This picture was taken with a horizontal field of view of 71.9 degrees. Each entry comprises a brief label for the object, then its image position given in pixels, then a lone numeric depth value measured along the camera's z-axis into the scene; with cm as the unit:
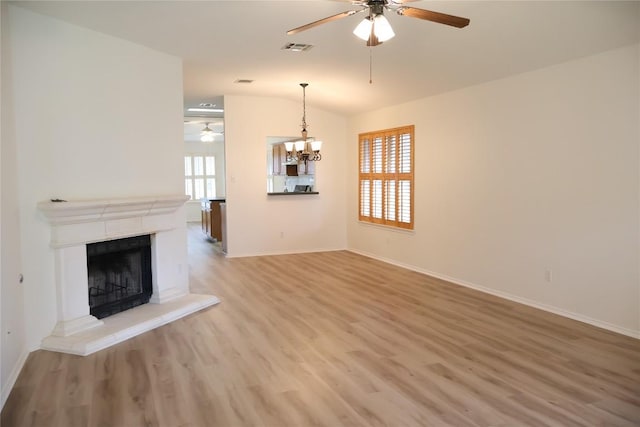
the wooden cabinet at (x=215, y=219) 950
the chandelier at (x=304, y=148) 701
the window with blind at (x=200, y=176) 1403
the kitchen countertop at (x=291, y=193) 808
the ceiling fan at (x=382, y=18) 271
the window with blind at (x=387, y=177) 687
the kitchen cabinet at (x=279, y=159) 945
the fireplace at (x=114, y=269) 376
